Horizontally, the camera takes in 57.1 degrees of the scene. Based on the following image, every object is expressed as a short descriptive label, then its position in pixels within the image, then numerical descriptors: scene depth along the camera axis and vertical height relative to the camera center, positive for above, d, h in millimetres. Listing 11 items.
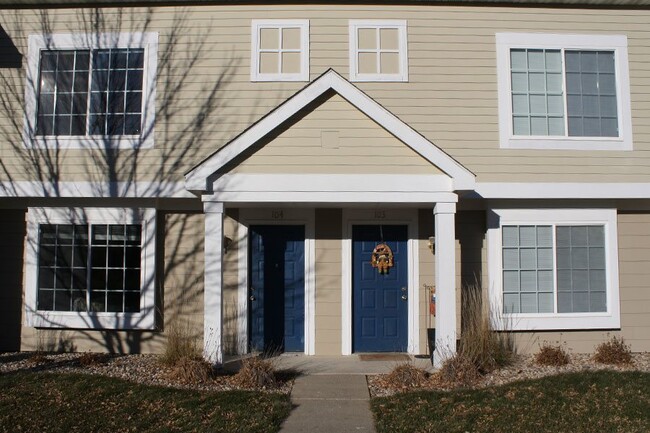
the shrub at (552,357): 9406 -1397
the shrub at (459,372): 8352 -1463
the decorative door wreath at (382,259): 10539 +170
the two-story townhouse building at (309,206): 10398 +1692
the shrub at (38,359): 9355 -1430
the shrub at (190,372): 8336 -1443
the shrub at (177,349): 8914 -1215
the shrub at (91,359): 9270 -1421
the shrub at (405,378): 8258 -1519
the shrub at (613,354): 9445 -1366
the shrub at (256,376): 8250 -1495
